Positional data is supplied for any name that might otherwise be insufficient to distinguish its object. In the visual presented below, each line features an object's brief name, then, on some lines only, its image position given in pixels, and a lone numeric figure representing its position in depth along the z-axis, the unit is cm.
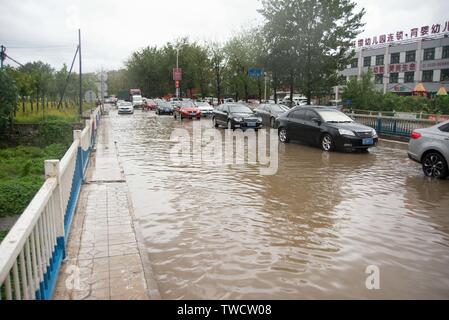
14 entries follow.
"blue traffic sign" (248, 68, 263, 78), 3701
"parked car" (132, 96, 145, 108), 5338
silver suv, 899
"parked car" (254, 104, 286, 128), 2275
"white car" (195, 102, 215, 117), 3250
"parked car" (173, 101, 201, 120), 3016
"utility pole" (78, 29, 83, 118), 3089
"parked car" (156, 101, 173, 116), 3741
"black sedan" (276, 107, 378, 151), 1318
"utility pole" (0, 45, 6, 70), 2604
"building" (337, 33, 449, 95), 5212
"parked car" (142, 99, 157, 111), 4754
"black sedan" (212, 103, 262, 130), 2061
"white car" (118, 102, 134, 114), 3856
